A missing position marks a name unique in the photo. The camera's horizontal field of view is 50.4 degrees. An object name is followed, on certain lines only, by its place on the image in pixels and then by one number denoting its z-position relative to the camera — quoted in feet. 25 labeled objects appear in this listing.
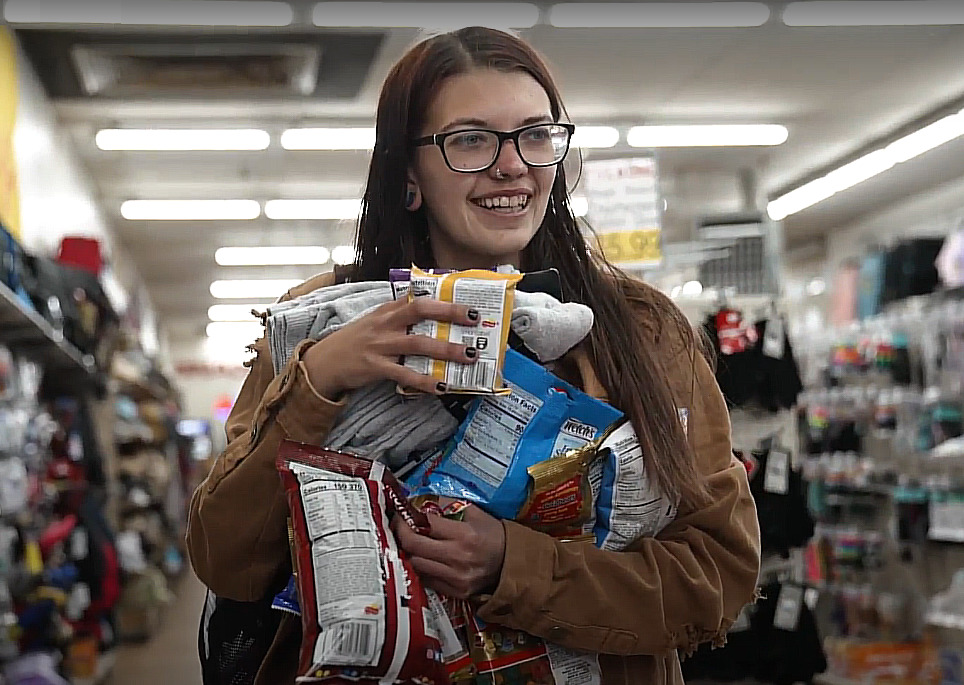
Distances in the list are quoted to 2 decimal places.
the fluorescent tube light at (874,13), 17.11
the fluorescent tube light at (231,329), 57.44
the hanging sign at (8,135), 16.05
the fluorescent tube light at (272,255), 35.96
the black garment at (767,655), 13.20
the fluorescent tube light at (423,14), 16.30
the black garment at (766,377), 13.96
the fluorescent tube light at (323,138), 23.53
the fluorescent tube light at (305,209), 30.12
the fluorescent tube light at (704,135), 24.61
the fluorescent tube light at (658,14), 17.10
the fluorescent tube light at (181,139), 23.52
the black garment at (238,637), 3.80
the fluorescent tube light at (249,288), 42.34
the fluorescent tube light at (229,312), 50.75
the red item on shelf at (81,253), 20.42
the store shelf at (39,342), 11.82
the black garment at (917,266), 19.25
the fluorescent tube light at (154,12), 16.38
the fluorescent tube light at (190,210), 30.19
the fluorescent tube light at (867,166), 24.59
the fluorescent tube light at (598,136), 24.14
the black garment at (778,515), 13.23
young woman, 3.36
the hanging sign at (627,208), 15.06
